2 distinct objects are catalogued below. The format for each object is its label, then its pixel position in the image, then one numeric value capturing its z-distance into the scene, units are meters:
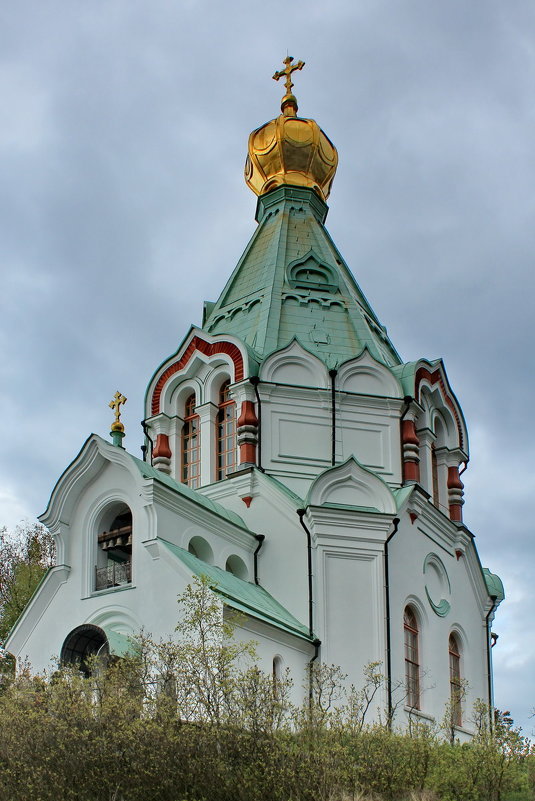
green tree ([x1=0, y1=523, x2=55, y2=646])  24.11
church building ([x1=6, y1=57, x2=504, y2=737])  16.72
